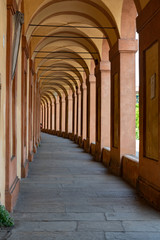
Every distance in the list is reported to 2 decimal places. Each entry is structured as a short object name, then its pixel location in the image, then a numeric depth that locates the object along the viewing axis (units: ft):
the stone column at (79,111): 85.63
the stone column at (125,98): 34.47
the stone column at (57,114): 140.21
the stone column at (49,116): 166.44
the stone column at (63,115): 124.57
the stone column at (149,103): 21.59
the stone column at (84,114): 74.64
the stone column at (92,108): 60.49
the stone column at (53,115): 152.46
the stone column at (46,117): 179.73
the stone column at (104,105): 46.91
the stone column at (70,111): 111.65
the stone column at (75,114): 94.84
